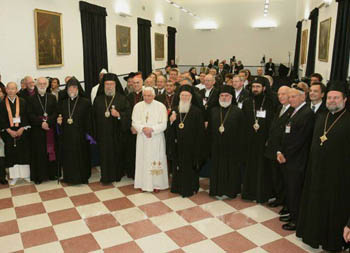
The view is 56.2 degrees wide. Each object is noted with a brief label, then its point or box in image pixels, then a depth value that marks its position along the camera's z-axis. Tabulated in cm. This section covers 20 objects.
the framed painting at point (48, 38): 732
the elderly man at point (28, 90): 569
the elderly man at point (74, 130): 562
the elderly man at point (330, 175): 351
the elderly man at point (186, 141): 516
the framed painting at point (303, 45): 1389
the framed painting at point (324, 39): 911
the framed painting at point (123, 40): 1150
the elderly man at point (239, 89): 637
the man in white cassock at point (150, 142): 530
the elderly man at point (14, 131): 541
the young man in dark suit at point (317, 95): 427
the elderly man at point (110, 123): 566
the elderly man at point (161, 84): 677
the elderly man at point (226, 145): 502
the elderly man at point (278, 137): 440
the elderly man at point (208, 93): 589
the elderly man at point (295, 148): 395
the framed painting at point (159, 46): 1584
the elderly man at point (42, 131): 562
